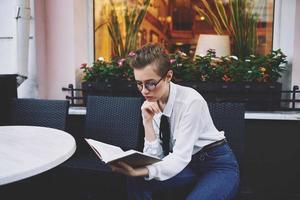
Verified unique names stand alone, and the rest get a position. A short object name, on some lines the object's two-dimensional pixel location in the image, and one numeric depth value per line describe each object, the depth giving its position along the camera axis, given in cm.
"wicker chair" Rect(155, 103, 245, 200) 206
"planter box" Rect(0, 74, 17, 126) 279
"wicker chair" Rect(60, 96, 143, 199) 248
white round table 131
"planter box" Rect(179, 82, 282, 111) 300
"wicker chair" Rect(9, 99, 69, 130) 256
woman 163
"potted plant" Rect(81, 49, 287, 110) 301
